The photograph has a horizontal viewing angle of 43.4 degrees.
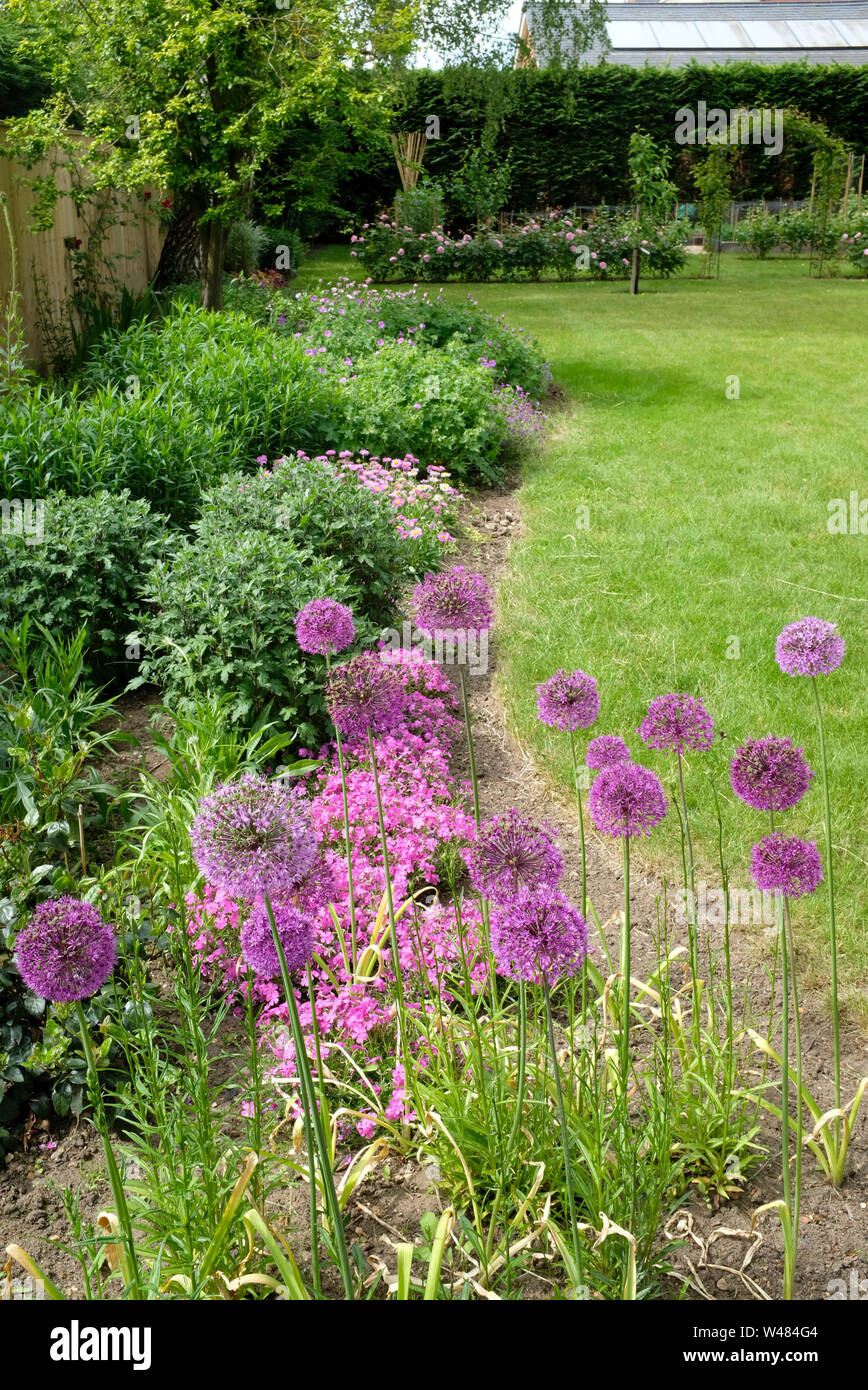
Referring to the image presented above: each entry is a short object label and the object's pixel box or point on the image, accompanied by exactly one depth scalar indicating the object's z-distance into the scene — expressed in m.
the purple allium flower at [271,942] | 1.45
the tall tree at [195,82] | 8.04
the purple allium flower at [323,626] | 2.29
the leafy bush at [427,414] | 6.50
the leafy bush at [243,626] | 3.63
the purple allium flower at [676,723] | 2.06
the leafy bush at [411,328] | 8.35
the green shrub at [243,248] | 13.49
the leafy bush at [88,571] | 4.08
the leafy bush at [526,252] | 16.31
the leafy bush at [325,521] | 4.30
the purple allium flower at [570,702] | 2.06
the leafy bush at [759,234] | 19.05
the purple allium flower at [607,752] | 1.94
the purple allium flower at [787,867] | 1.73
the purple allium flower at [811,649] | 2.11
